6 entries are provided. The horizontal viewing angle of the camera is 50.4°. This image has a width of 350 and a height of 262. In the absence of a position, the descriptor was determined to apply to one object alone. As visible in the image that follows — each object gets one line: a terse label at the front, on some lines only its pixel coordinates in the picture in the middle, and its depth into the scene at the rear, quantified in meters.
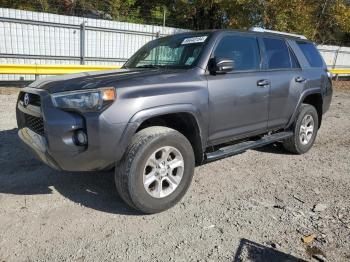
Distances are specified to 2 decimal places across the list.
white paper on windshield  4.41
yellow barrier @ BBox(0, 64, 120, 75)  9.56
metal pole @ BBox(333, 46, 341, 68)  21.54
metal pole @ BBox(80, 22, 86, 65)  12.34
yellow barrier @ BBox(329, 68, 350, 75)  18.82
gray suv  3.35
